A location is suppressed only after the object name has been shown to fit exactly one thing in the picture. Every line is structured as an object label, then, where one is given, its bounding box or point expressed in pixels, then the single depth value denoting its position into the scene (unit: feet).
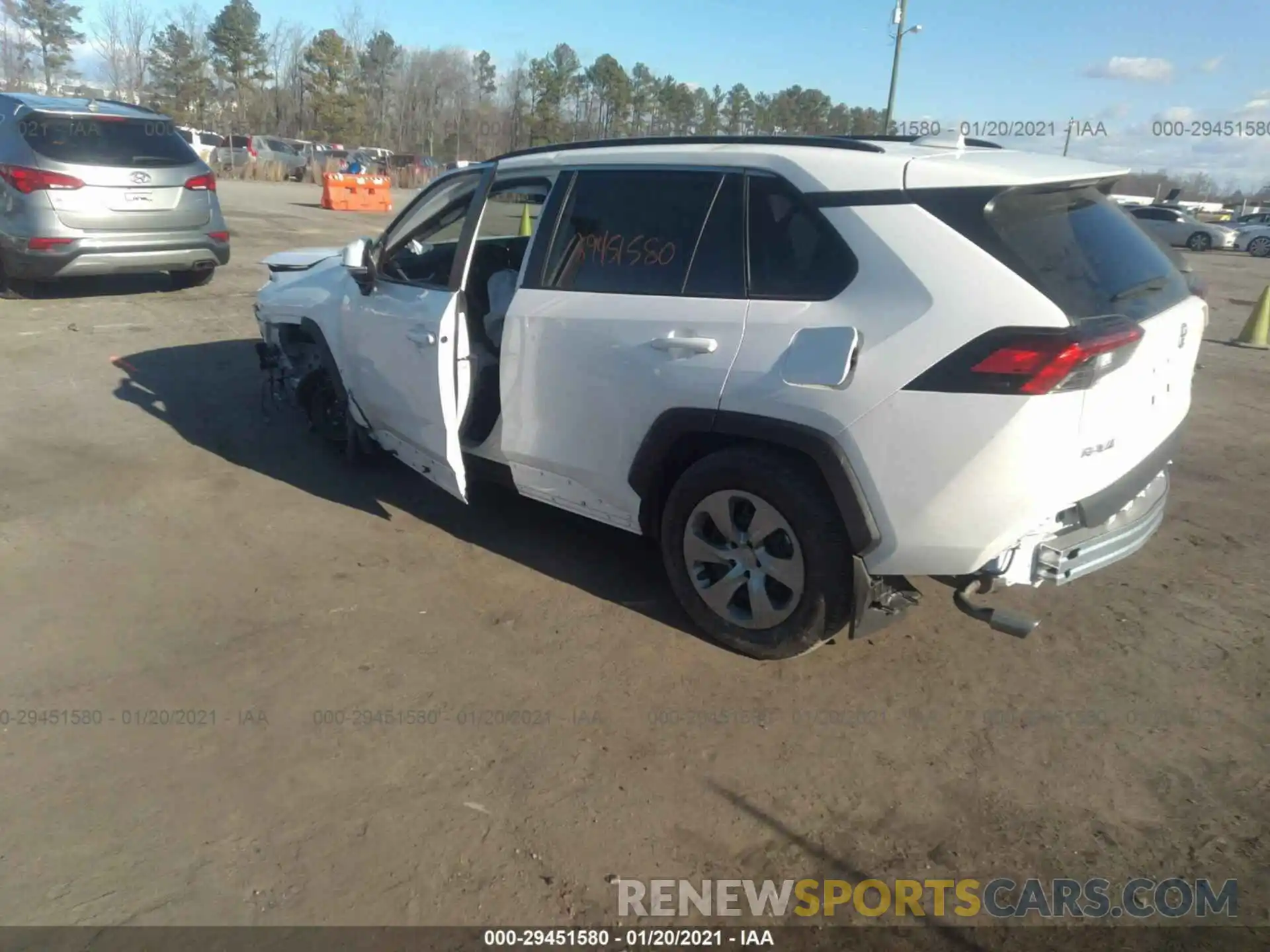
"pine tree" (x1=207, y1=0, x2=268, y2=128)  208.74
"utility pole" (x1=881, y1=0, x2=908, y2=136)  88.90
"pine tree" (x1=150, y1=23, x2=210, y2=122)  199.93
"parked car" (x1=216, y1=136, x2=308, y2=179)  130.72
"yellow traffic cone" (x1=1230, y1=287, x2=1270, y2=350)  37.58
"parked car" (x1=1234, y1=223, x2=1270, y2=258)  106.22
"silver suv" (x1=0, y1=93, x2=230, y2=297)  30.32
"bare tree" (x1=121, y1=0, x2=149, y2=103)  174.81
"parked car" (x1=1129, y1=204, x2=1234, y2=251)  107.24
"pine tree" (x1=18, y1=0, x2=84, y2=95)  186.70
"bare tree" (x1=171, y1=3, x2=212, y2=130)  203.21
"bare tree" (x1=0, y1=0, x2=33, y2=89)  169.37
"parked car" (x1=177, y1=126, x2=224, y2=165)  130.52
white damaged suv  10.46
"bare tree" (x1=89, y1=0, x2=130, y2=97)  172.55
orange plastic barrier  80.33
